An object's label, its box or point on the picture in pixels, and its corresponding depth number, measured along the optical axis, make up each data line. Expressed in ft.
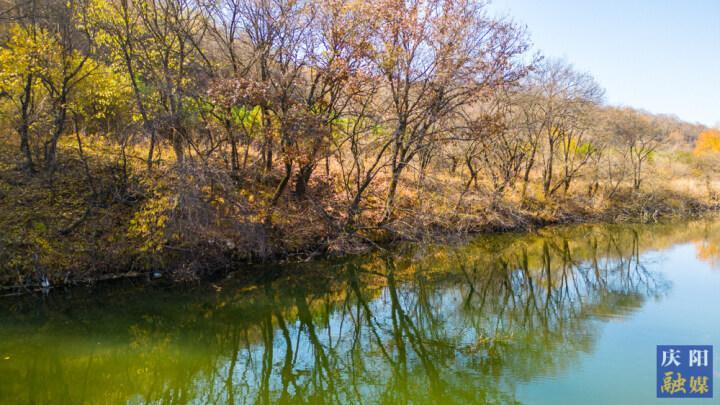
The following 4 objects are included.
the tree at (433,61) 48.08
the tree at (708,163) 106.63
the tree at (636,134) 88.84
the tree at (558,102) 73.31
